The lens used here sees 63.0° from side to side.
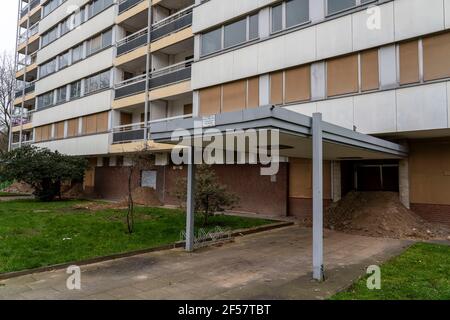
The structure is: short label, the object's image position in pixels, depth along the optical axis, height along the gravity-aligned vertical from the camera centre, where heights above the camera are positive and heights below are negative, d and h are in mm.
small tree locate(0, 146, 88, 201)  22328 +790
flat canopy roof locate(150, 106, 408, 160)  6680 +1142
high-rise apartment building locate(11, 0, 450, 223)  12062 +4669
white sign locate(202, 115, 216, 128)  7629 +1301
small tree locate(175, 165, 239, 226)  12863 -404
